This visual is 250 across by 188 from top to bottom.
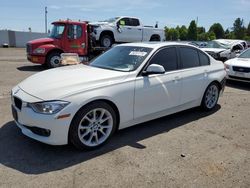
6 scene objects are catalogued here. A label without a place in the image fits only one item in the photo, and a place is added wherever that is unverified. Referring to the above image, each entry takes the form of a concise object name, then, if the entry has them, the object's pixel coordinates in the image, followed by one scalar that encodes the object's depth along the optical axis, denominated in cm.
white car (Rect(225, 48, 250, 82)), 677
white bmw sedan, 275
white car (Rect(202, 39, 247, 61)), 1056
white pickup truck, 1028
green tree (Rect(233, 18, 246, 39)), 6825
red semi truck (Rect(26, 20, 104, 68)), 908
